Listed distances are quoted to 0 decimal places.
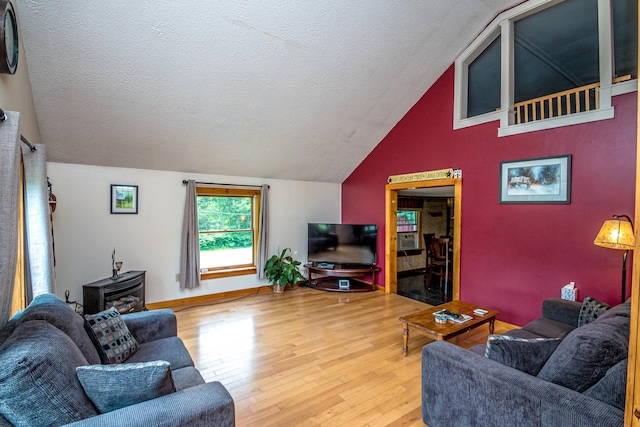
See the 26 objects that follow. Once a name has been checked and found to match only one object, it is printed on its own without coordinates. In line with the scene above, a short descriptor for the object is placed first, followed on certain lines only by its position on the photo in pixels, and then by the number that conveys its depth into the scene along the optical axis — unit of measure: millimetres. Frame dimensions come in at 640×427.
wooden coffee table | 2759
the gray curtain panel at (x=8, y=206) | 1395
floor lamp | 2482
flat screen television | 5574
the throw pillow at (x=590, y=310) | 2387
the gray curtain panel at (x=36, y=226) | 2035
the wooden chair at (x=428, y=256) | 6012
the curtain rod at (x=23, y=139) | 1451
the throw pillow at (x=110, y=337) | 1944
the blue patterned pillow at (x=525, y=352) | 1652
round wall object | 1639
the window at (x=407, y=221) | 7055
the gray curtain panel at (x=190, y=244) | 4637
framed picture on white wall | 4188
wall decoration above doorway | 4363
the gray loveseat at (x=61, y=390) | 1082
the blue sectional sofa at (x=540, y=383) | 1323
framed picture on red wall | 3279
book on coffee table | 3006
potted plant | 5238
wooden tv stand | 5434
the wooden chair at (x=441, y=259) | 5693
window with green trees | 5051
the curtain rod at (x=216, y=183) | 4715
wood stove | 3484
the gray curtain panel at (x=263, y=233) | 5359
